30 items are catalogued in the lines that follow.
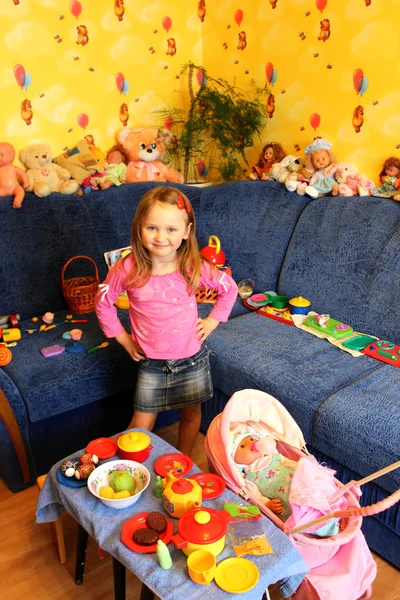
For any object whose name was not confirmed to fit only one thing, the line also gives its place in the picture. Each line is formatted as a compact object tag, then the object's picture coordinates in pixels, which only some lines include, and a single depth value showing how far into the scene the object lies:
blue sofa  1.64
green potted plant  2.85
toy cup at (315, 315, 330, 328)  2.15
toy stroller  1.28
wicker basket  2.35
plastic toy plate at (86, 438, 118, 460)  1.41
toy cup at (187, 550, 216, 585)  1.04
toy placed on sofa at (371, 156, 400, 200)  2.26
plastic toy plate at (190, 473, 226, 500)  1.28
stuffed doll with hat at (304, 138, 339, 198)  2.47
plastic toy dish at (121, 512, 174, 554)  1.12
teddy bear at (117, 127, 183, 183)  2.89
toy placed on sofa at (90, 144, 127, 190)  2.68
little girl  1.56
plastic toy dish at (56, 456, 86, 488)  1.31
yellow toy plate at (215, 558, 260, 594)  1.03
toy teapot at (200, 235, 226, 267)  2.49
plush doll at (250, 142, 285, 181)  2.80
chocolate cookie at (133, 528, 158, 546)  1.12
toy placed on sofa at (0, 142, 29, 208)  2.40
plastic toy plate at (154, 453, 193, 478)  1.35
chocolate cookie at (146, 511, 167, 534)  1.16
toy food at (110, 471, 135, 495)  1.29
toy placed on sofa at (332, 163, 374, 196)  2.36
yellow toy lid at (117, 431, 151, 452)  1.38
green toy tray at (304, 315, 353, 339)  2.08
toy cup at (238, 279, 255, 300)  2.54
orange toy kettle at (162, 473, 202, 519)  1.20
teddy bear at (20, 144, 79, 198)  2.57
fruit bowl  1.24
